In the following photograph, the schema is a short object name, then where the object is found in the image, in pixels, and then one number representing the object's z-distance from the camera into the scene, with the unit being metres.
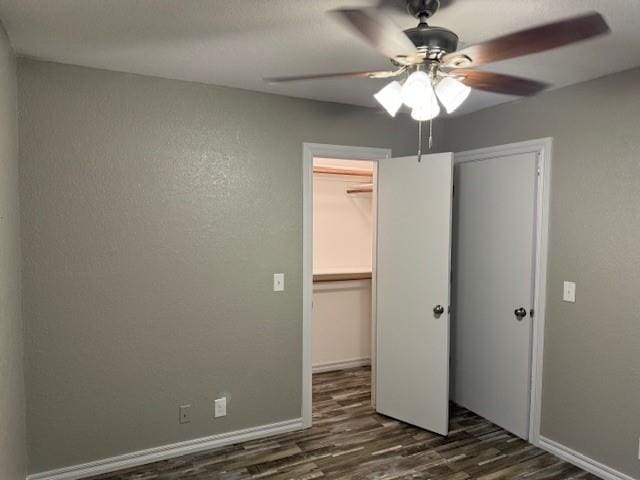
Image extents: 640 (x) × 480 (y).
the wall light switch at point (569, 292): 2.71
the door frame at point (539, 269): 2.86
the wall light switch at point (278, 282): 3.03
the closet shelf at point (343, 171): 4.50
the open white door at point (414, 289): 3.03
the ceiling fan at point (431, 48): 1.52
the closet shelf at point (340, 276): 4.24
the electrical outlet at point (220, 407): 2.90
